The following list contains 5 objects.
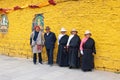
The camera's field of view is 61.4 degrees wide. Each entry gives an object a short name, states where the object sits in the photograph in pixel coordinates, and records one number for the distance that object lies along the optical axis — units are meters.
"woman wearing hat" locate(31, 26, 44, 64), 4.43
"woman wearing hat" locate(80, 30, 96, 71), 3.85
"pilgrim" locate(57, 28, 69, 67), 4.20
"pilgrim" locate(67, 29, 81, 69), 4.00
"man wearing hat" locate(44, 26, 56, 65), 4.35
